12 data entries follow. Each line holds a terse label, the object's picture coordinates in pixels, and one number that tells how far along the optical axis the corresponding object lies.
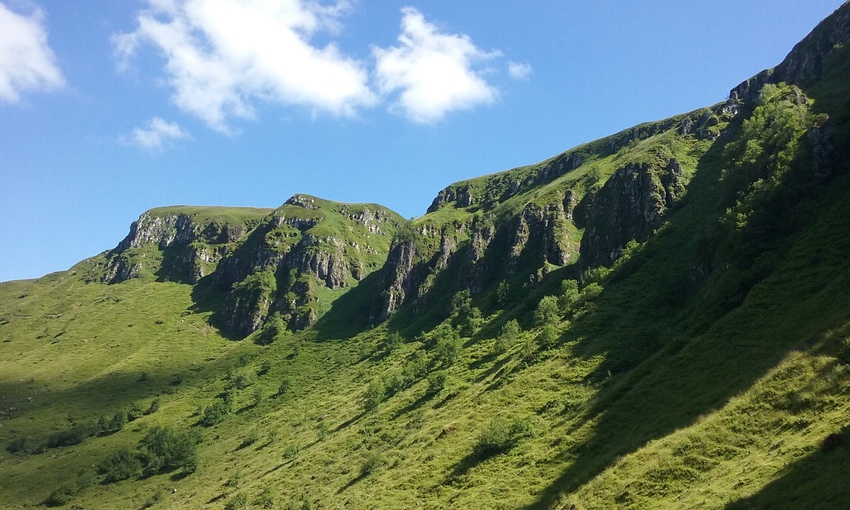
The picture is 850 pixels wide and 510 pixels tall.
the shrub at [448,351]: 111.38
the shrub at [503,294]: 144.69
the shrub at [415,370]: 113.44
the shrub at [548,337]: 84.00
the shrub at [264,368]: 173.65
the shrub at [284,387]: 149.98
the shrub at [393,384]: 110.88
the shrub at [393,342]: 153.12
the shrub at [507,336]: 102.31
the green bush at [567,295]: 101.98
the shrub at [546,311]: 101.47
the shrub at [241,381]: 161.50
